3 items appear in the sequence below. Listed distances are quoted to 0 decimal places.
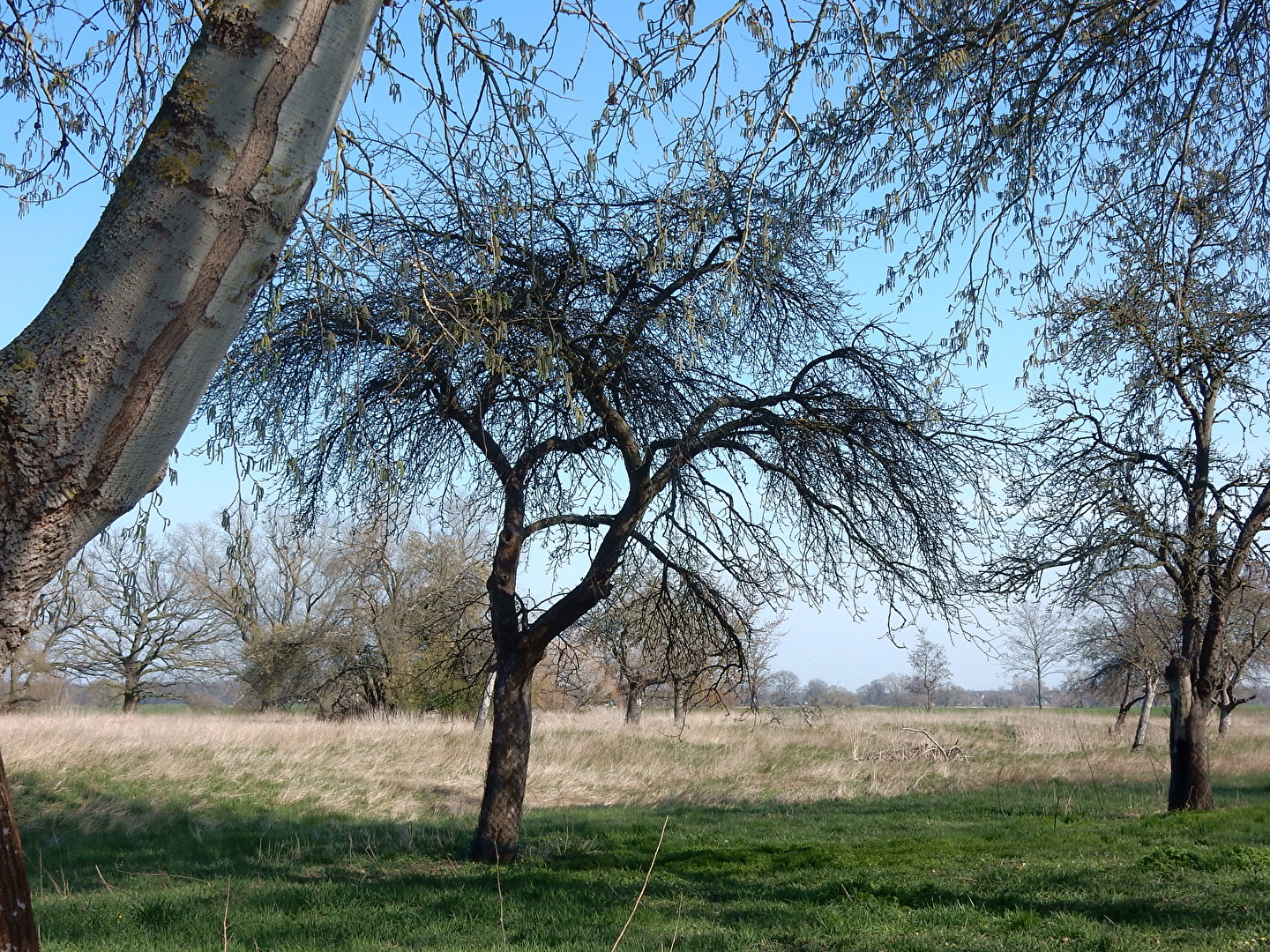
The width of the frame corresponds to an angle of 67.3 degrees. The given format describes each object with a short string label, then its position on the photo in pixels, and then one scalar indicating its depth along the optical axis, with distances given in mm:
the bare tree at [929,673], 64050
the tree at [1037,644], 50541
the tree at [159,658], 33156
